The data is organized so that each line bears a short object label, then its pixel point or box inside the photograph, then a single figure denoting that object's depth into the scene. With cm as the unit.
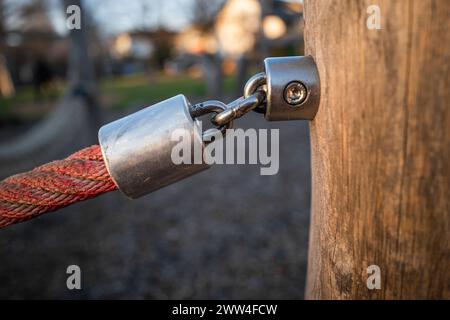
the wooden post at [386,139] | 13
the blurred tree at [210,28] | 774
